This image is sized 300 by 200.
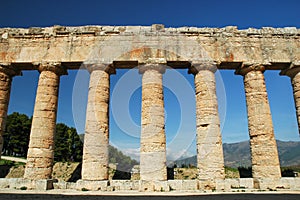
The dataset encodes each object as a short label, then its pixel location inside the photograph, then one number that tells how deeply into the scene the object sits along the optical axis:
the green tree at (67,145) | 41.19
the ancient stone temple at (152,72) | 13.18
